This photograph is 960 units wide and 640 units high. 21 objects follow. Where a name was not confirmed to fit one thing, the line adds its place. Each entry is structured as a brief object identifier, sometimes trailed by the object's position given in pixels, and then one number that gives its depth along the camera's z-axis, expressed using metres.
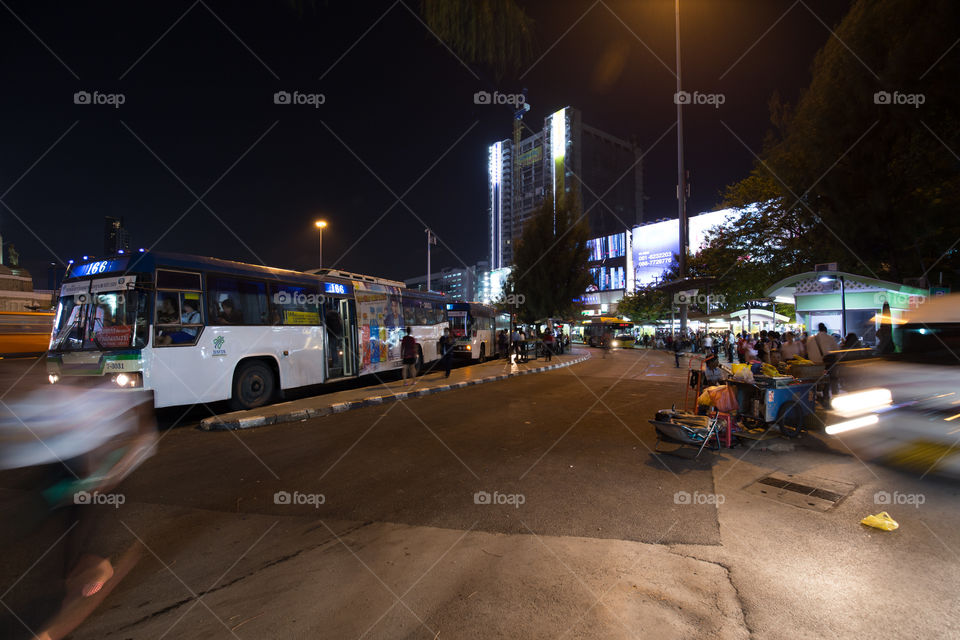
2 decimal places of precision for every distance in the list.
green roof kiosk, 11.83
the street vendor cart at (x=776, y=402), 6.41
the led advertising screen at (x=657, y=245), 56.94
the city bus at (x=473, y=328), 20.05
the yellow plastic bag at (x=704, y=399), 6.64
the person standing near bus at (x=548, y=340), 21.52
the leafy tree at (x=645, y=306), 49.81
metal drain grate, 4.31
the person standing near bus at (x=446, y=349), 14.13
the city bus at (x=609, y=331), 39.50
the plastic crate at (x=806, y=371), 6.82
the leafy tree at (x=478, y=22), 3.62
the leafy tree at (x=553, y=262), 35.84
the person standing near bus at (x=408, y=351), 12.65
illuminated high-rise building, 96.25
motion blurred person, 2.93
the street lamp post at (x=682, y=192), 19.17
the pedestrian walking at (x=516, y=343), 21.25
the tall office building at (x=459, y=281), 137.60
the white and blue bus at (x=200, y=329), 7.50
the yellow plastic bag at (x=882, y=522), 3.70
